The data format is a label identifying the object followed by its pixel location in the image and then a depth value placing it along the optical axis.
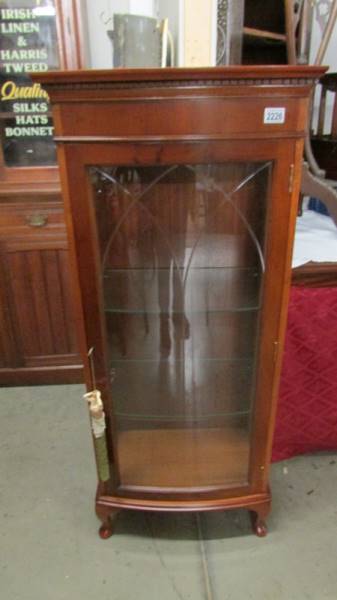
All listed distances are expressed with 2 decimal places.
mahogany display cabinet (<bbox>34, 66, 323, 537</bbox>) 0.76
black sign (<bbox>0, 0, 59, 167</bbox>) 1.44
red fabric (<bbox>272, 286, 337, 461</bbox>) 1.21
